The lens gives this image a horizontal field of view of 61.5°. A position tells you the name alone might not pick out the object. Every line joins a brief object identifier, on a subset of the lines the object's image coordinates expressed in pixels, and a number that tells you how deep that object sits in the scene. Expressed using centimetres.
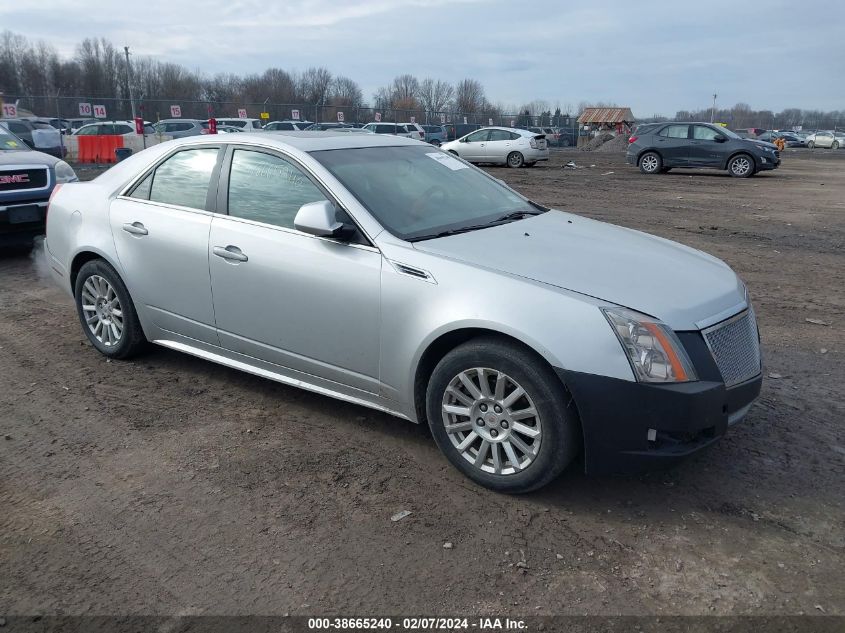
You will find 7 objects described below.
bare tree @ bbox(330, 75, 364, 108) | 8054
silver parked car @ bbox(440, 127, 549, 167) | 2603
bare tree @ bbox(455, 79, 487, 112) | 9392
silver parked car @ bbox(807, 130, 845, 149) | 5794
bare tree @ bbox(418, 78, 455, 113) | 9794
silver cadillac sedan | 316
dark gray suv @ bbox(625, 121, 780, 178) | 2194
